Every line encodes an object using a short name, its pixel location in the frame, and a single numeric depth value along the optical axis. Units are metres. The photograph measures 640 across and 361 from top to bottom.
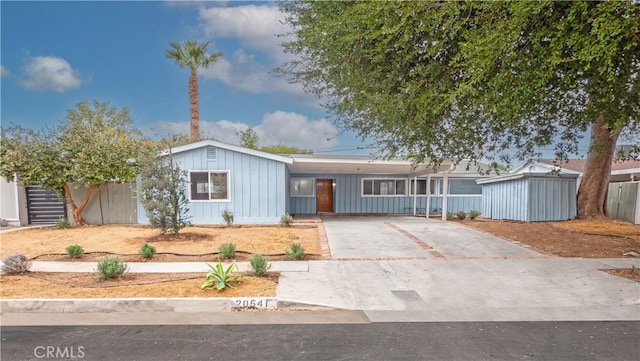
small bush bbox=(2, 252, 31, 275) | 5.63
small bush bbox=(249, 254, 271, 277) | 5.38
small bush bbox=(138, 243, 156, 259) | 6.73
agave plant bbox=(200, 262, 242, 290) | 4.78
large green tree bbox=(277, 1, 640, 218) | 4.25
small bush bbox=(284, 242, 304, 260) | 6.62
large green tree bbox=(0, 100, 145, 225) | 10.82
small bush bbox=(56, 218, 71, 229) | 11.22
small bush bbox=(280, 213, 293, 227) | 11.30
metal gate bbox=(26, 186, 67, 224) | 12.40
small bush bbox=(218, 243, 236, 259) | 6.72
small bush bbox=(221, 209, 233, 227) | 11.19
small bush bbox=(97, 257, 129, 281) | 5.21
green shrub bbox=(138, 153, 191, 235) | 8.46
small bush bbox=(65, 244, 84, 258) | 6.79
